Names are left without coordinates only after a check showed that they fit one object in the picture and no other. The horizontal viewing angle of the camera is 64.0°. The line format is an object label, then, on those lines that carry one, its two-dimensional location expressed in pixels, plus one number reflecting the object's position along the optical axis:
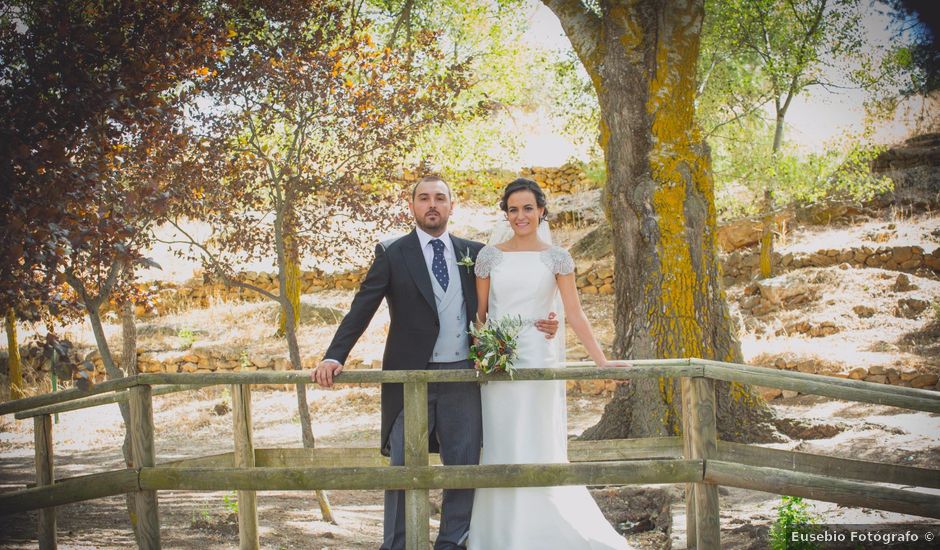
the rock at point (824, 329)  11.27
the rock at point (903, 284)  12.02
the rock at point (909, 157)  16.11
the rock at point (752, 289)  13.56
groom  4.08
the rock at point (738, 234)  15.38
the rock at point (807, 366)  9.84
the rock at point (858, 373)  9.34
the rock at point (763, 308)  12.74
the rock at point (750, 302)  13.10
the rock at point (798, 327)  11.55
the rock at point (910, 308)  11.23
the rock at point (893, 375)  9.16
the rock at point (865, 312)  11.55
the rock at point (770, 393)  9.84
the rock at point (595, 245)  15.62
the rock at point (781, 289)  12.78
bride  4.19
